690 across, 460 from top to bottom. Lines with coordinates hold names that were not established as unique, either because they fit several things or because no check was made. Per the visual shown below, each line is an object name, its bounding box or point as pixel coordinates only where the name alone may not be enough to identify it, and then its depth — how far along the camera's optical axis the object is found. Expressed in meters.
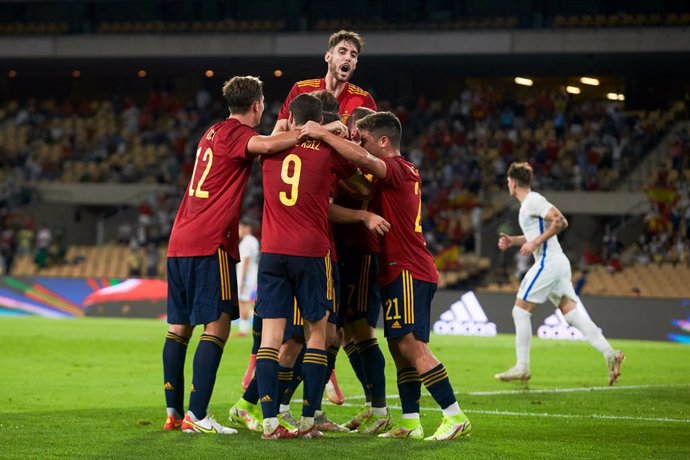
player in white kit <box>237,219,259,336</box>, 40.31
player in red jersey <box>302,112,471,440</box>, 16.86
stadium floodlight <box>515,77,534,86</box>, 83.44
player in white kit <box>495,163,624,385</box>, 27.62
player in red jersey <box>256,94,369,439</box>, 16.53
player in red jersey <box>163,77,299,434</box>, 16.95
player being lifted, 19.33
